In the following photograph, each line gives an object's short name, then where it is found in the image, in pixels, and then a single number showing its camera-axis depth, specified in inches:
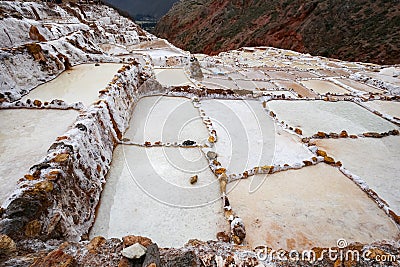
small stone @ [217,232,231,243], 141.1
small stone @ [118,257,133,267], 96.8
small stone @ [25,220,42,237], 107.2
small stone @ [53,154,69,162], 136.7
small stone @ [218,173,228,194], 177.9
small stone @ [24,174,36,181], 123.5
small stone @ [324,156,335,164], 210.4
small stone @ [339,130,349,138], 254.8
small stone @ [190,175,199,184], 185.2
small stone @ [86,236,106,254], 104.0
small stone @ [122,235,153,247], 105.7
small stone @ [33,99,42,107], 204.2
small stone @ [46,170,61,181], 126.5
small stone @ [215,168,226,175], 192.5
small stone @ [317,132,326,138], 254.3
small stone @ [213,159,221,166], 202.5
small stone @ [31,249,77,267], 88.5
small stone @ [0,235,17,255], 92.1
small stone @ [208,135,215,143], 229.7
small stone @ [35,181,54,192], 119.6
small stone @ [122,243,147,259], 97.9
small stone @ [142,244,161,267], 94.6
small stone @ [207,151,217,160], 209.2
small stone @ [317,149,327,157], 218.6
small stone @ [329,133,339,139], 255.5
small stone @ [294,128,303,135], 258.7
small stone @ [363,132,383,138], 257.0
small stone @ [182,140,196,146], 226.8
